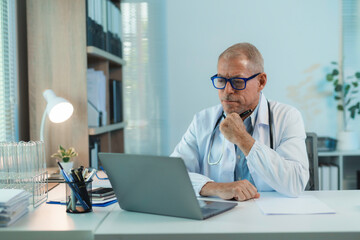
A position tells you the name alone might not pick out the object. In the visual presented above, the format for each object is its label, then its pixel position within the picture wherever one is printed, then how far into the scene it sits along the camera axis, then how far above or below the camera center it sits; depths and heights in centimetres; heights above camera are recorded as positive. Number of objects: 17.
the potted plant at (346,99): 356 -5
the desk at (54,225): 122 -39
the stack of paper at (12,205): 129 -34
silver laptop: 128 -29
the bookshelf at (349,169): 383 -69
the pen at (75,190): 141 -31
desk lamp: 229 -7
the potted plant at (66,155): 238 -34
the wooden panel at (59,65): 246 +19
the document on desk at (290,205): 138 -39
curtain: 371 +19
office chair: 218 -35
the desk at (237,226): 117 -38
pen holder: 141 -34
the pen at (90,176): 145 -28
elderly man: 166 -20
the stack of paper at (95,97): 271 -1
